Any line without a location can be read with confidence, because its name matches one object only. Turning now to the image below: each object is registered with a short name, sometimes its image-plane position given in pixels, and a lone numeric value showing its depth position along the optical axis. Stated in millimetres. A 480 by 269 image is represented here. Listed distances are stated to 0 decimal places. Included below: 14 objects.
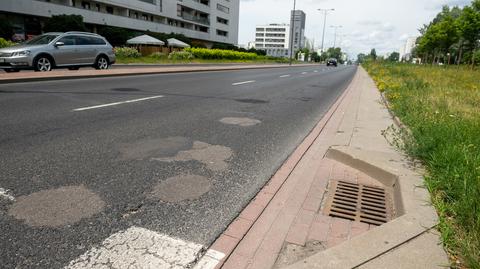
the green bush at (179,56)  36712
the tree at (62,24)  34938
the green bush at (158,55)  35506
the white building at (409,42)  185900
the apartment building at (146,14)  36781
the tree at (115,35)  42781
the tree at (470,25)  40522
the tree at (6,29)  30747
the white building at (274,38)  178875
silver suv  13498
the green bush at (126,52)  30719
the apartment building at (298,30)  175000
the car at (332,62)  71562
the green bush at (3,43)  19764
